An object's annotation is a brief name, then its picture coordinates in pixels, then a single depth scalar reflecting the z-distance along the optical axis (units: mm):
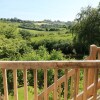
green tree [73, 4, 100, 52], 16609
